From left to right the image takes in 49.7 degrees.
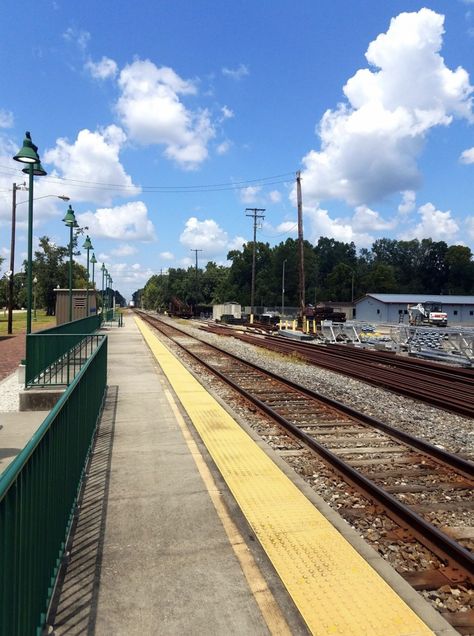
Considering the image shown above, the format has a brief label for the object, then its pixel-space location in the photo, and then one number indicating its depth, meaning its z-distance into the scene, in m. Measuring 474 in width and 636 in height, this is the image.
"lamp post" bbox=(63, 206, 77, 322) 20.28
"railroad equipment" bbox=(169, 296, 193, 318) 79.38
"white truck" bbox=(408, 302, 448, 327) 49.62
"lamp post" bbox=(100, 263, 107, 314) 55.82
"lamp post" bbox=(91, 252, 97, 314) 37.69
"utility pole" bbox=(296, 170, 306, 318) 38.56
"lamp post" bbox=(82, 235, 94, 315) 31.25
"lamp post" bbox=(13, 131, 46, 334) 10.63
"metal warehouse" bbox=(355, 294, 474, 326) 72.81
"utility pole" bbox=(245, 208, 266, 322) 61.55
